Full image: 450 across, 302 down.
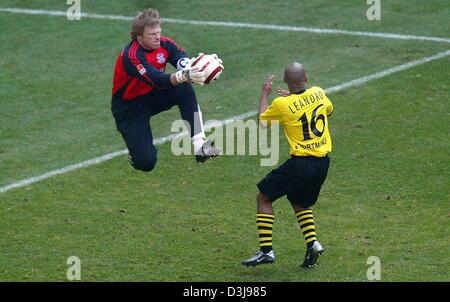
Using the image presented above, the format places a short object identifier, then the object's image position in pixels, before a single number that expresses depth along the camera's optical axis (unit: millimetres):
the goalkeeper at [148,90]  12312
